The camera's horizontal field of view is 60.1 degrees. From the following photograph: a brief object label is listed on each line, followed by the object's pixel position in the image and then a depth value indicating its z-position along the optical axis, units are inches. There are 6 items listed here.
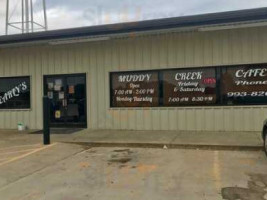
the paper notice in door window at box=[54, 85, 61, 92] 395.4
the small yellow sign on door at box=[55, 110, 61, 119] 397.6
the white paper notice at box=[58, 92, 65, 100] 394.4
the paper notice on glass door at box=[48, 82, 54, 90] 398.3
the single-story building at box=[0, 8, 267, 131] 328.6
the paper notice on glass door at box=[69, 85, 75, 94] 390.2
